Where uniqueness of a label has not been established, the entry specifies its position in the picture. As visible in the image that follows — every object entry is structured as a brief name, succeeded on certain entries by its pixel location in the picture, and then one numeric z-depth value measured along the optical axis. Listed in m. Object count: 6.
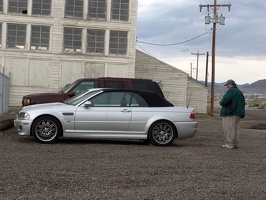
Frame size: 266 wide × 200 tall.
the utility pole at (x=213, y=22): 35.94
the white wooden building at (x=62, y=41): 31.20
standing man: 12.07
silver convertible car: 11.51
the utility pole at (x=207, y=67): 57.13
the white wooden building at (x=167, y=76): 36.69
